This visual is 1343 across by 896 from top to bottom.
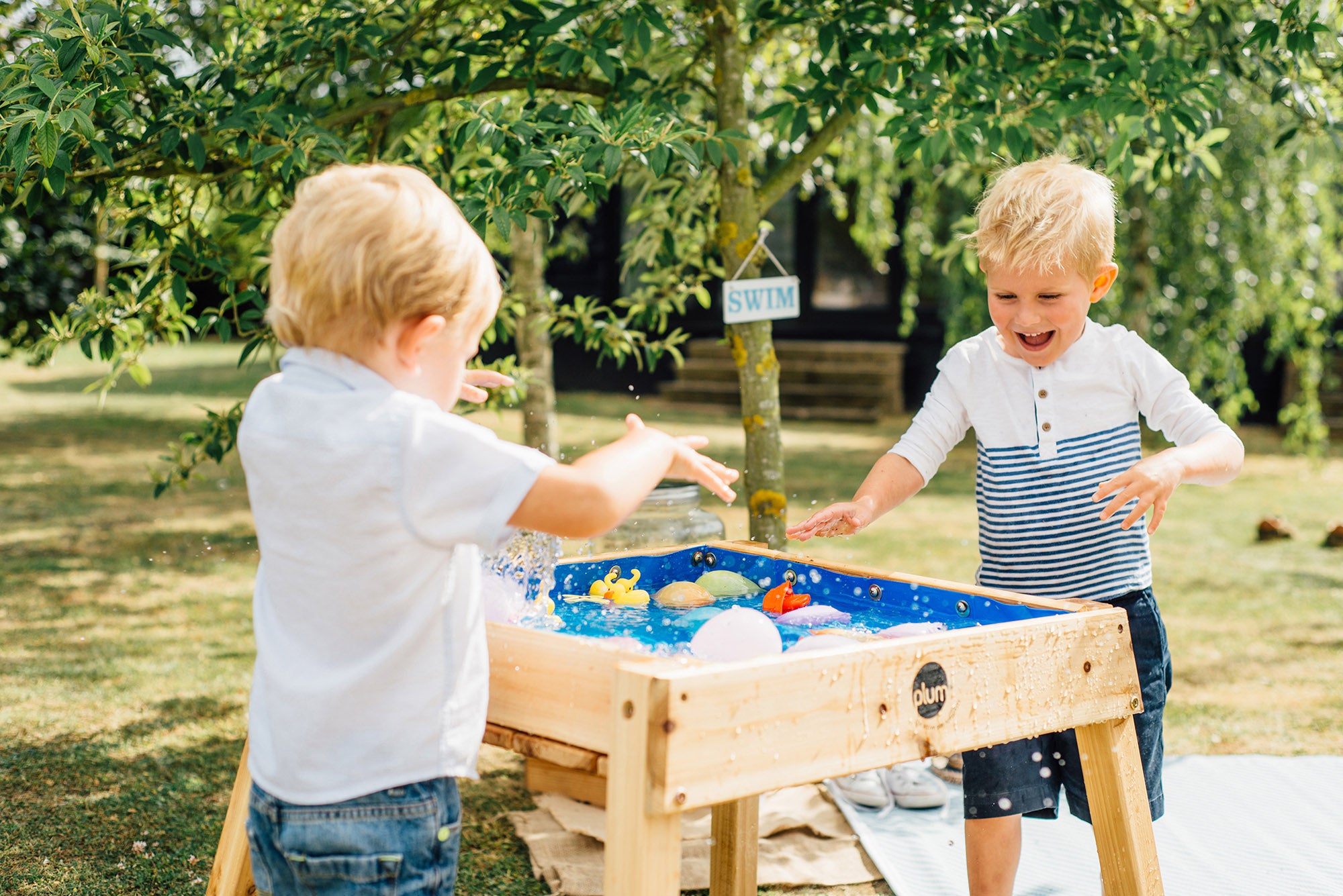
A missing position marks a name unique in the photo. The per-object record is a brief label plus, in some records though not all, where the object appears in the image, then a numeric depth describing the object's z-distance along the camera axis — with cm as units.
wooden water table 141
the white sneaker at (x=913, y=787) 315
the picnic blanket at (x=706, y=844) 269
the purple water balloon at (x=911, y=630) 180
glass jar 351
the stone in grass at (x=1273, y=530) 685
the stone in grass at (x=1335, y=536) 670
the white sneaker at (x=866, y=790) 314
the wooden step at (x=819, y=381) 1204
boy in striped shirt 211
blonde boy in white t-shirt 138
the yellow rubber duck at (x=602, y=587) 212
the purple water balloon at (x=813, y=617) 193
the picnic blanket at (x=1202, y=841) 273
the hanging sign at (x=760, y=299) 320
